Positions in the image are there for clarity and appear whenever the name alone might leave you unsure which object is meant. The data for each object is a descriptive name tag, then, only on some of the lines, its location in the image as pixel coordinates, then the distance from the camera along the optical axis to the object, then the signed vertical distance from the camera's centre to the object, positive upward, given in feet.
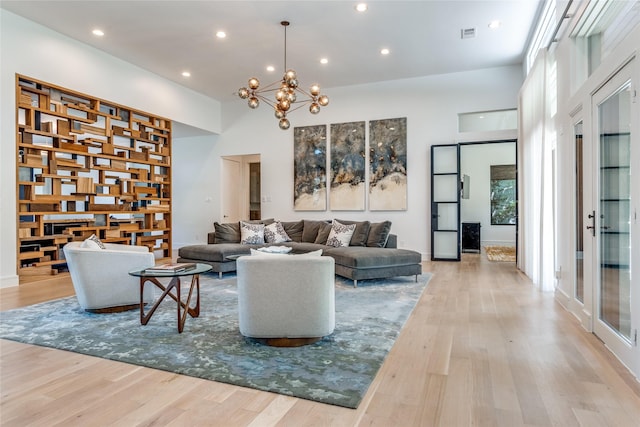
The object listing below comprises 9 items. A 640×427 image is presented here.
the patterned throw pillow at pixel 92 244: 11.67 -0.95
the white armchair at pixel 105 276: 11.15 -1.87
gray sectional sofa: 15.93 -1.74
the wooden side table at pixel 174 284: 9.94 -1.99
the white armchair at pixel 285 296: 8.49 -1.88
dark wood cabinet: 30.04 -2.02
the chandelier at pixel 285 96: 15.41 +5.02
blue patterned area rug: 6.98 -3.08
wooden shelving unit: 16.97 +2.12
